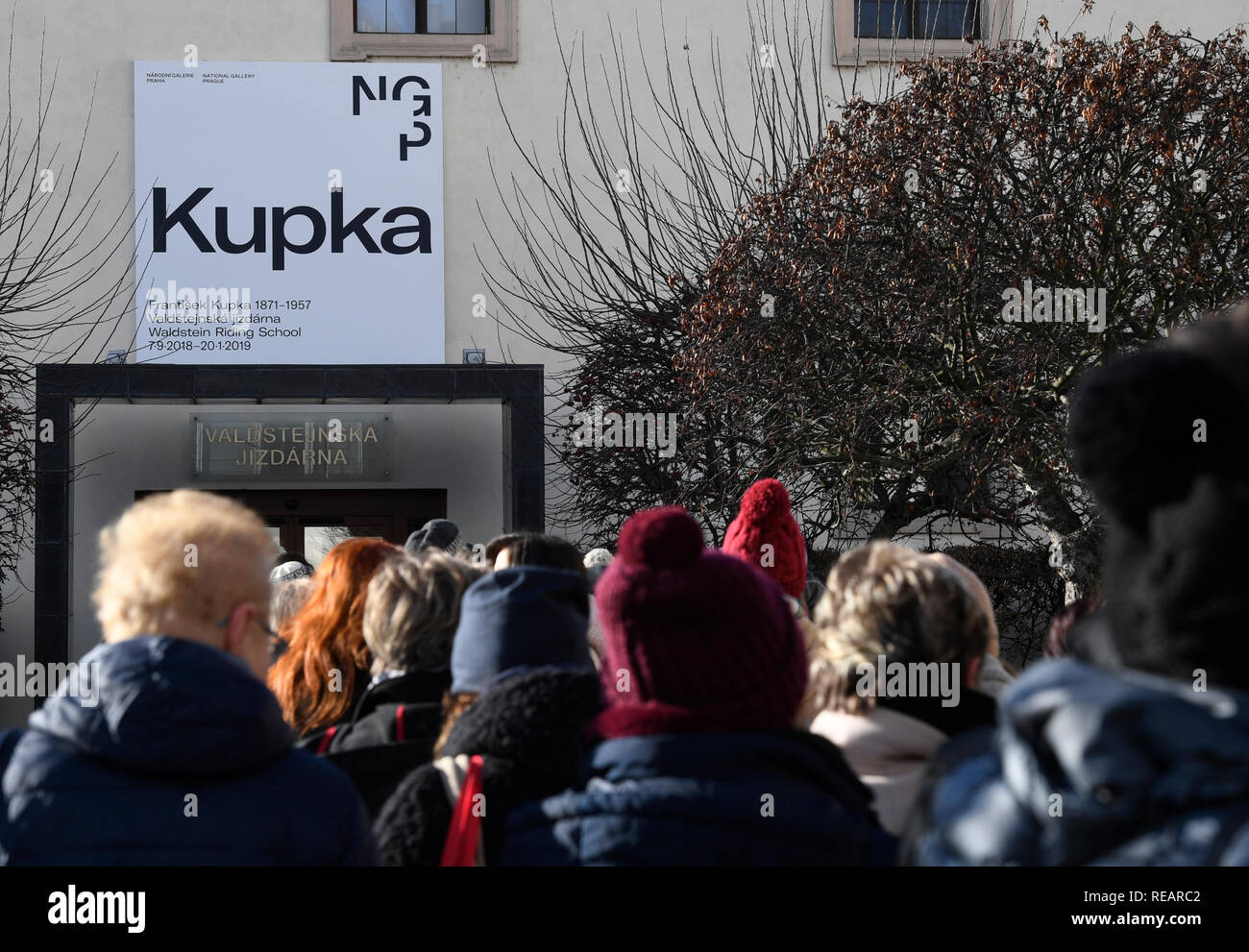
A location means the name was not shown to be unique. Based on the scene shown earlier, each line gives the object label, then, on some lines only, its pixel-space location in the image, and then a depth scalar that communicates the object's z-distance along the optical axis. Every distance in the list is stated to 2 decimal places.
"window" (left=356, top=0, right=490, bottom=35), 15.91
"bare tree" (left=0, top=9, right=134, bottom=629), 15.09
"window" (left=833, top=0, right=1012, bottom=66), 15.84
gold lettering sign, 15.17
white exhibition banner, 15.00
